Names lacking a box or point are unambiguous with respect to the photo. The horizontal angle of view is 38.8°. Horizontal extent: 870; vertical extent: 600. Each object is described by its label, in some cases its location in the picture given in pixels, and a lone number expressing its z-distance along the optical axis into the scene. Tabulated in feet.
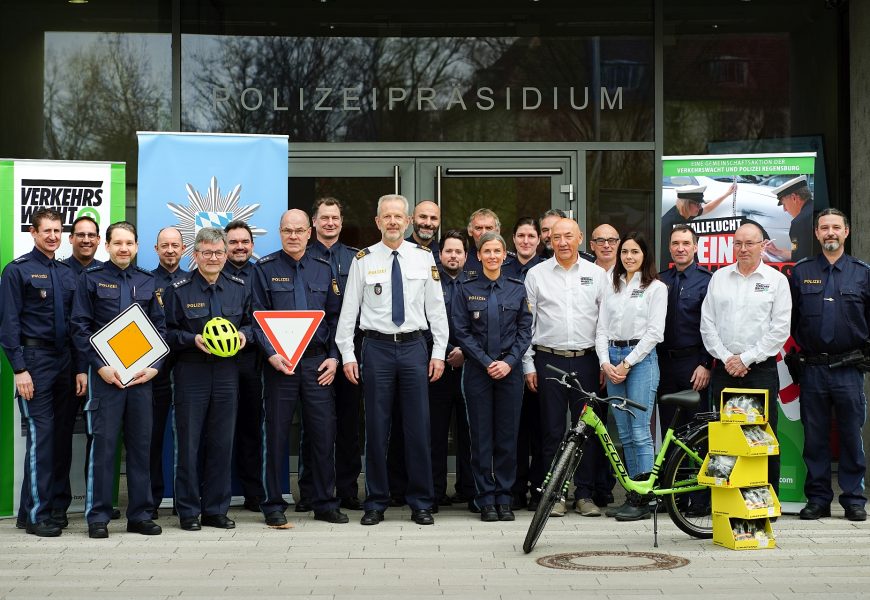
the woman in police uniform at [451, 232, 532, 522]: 27.63
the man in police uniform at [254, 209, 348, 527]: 27.32
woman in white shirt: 27.50
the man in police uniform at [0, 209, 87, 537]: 26.32
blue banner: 29.99
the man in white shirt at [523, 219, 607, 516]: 28.17
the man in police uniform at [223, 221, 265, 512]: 28.09
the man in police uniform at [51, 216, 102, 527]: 27.20
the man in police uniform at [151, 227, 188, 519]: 28.07
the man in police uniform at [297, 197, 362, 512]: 28.91
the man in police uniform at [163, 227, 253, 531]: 26.50
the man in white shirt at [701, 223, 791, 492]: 27.32
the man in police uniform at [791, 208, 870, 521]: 27.76
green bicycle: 24.23
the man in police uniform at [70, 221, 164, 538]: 25.76
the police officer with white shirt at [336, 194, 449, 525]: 27.25
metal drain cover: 22.38
